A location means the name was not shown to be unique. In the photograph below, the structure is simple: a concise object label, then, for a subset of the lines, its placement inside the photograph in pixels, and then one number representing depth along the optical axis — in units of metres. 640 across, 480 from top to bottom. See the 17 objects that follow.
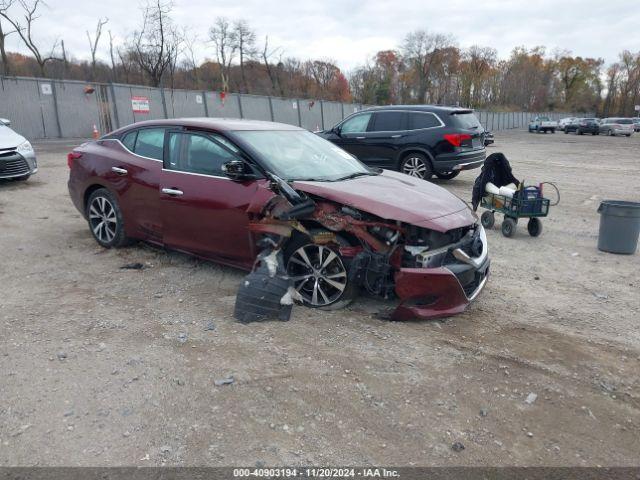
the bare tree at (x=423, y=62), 77.69
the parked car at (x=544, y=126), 49.31
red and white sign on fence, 22.90
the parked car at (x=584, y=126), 45.69
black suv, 10.88
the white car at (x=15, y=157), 9.64
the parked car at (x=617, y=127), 43.78
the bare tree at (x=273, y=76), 57.00
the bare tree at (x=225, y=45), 54.19
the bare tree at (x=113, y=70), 47.56
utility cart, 7.02
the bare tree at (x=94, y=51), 47.59
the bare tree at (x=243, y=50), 55.18
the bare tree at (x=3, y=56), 34.28
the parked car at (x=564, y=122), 49.69
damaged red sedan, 4.04
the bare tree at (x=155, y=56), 39.66
